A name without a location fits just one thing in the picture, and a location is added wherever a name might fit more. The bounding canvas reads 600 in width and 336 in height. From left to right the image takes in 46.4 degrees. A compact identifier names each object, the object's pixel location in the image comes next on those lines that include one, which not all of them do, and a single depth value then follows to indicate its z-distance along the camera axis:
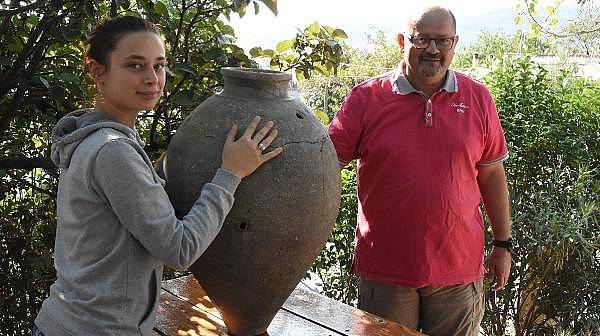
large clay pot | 2.03
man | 2.68
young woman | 1.70
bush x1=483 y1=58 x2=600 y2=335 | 3.84
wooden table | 2.46
